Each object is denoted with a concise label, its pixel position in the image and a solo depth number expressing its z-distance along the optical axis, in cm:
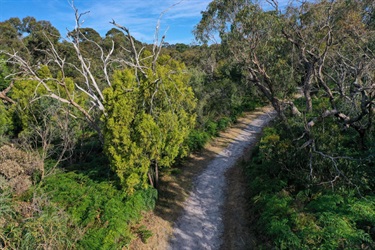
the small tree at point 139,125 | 773
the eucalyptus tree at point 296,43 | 944
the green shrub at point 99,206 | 645
